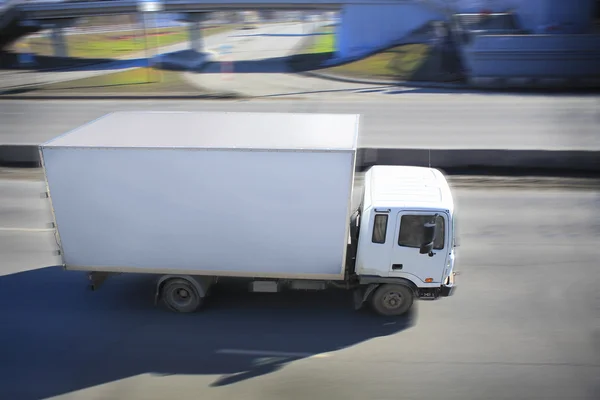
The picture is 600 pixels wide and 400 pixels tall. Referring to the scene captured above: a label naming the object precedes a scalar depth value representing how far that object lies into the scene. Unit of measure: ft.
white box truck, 21.11
